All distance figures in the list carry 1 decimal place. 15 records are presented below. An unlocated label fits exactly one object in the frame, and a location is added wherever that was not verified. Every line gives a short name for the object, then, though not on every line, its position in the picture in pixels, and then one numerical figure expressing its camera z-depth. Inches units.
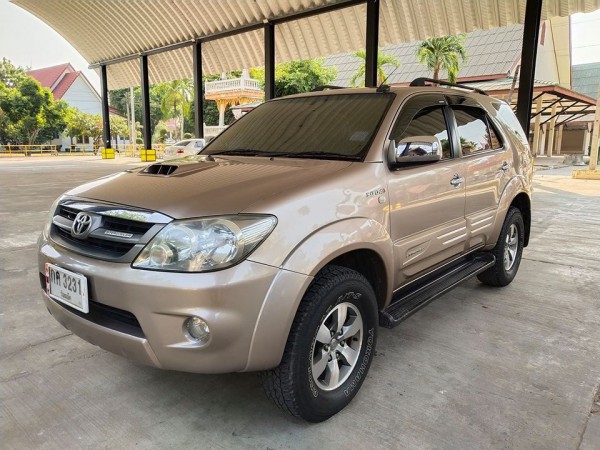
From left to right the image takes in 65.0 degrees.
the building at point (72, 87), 1892.2
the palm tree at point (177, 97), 1806.1
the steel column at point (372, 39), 403.9
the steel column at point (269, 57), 502.0
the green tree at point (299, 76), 1266.0
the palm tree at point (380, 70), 990.5
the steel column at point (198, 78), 606.1
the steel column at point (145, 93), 737.6
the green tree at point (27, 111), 1412.4
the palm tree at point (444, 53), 938.1
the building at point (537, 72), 1047.6
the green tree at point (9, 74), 1756.9
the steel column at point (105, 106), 860.7
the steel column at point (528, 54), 328.5
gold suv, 75.1
